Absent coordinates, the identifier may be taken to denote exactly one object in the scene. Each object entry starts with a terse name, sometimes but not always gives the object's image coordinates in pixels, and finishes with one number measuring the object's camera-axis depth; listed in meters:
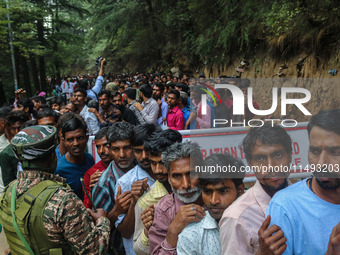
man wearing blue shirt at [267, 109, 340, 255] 1.46
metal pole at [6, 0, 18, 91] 13.93
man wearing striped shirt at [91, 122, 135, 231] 2.59
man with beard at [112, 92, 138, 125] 5.39
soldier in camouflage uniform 1.80
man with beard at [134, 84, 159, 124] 5.58
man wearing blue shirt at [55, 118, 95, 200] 3.21
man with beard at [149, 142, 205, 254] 2.06
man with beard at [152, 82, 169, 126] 6.13
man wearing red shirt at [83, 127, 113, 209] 3.13
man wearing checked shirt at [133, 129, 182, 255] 2.18
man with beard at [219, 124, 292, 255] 1.61
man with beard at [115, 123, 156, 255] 2.34
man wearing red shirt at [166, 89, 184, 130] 5.30
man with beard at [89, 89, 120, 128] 5.52
